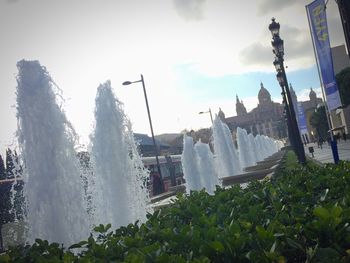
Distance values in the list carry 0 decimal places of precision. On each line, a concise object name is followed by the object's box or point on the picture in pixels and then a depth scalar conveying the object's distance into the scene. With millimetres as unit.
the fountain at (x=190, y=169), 17703
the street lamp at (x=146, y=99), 23138
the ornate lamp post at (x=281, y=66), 12662
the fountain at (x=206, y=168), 17953
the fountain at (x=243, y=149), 36394
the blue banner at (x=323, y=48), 13086
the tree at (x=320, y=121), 64688
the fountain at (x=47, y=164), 7809
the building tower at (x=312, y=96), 176575
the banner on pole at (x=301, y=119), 60166
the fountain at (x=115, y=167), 10312
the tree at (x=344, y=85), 32275
